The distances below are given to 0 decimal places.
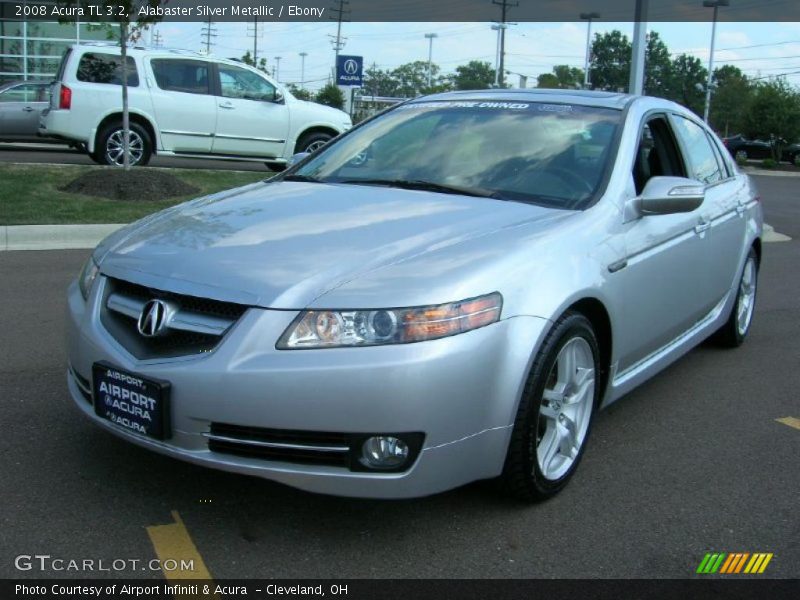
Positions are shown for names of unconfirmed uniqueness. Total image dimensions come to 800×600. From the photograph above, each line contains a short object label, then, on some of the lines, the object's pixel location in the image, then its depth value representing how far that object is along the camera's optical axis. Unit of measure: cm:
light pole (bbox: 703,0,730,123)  5122
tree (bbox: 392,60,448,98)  10262
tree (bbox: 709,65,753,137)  5553
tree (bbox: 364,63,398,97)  10450
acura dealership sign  1812
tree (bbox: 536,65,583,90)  8771
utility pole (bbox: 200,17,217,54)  6821
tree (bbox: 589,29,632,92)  8762
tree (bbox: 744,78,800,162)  4125
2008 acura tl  275
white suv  1277
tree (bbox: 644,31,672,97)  9225
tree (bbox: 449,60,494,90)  9769
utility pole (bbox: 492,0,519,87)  4869
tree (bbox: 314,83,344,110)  5184
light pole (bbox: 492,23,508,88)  4564
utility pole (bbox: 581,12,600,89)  3241
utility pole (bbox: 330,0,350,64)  5855
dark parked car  4253
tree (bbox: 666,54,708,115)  8691
